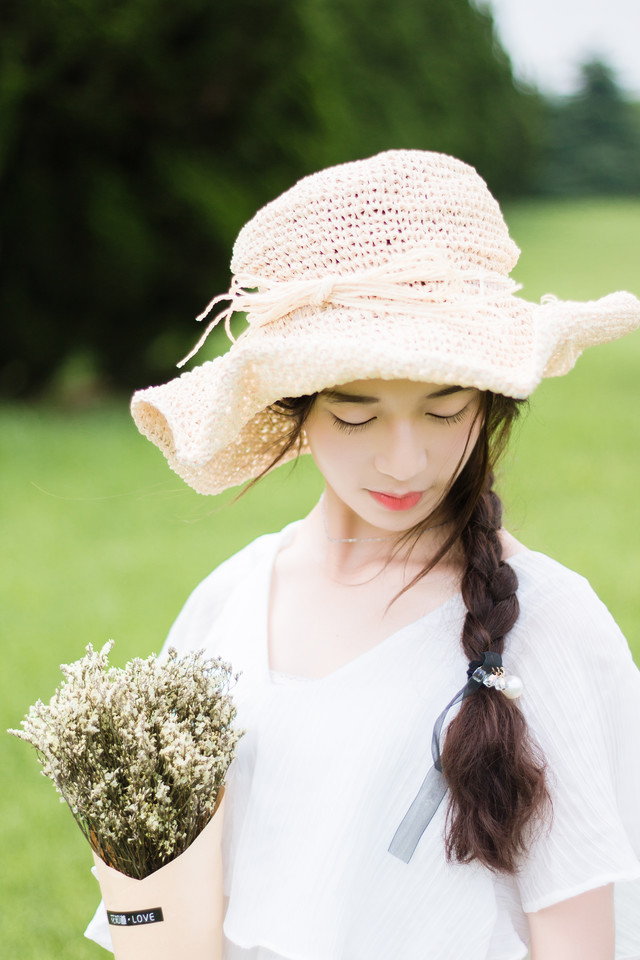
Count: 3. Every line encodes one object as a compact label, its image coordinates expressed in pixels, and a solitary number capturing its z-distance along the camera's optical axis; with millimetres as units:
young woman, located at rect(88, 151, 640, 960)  1433
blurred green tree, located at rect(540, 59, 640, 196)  23688
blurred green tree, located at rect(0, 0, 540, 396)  7793
